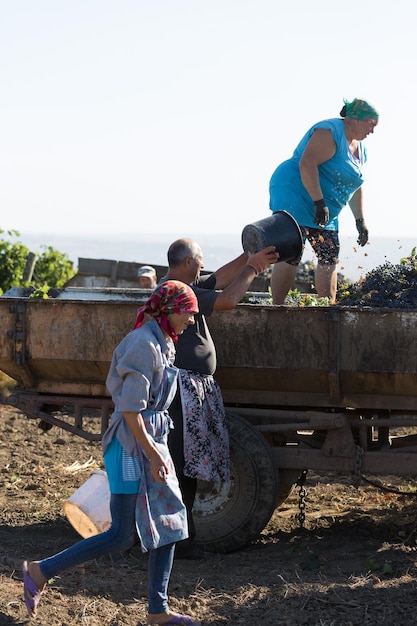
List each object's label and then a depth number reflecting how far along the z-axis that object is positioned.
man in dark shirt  5.67
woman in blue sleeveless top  7.02
